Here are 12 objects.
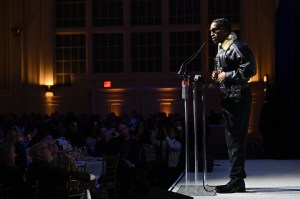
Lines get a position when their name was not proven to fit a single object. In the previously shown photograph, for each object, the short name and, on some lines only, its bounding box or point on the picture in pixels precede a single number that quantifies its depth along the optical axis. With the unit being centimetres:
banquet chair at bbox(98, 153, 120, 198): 1229
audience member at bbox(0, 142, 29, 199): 858
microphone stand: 710
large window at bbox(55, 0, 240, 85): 2791
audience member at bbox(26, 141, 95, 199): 808
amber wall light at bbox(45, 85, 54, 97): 2771
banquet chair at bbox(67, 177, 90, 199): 954
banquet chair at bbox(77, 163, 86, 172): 1156
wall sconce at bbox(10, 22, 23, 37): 2779
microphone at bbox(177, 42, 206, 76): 709
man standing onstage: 727
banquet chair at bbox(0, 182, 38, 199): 821
